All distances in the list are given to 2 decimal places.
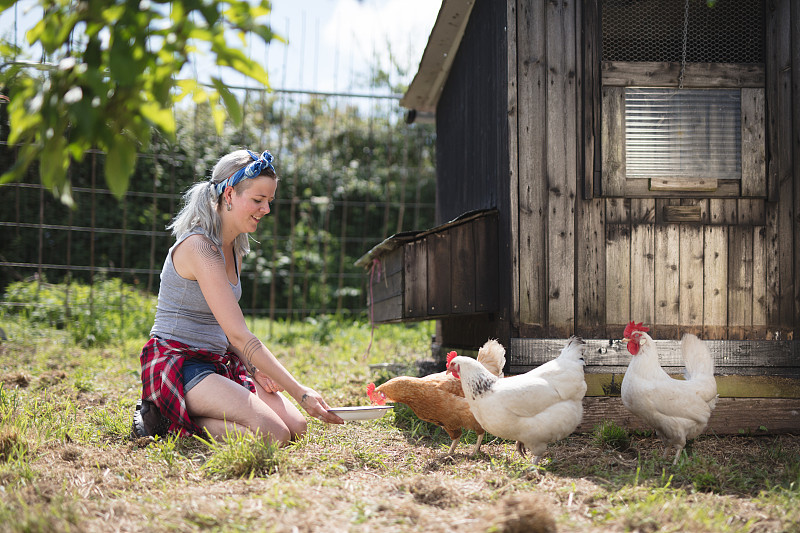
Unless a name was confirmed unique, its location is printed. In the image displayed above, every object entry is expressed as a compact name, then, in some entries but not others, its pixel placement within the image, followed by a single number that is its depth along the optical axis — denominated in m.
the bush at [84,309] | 7.88
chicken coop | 4.09
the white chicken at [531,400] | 3.16
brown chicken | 3.57
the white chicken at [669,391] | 3.37
